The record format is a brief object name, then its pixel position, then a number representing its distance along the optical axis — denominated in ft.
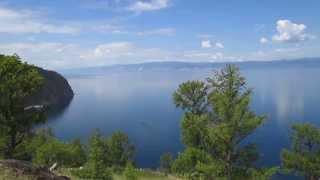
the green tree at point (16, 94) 69.64
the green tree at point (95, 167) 90.27
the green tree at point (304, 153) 128.26
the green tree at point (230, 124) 68.33
